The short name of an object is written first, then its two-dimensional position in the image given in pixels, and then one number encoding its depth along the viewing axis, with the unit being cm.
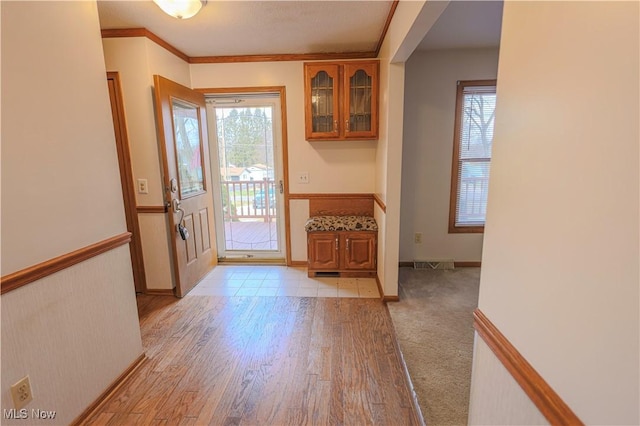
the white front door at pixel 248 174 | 350
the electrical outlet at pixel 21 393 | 121
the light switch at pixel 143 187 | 272
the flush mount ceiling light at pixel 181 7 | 189
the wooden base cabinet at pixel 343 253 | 315
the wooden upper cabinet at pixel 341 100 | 299
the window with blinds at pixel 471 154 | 319
